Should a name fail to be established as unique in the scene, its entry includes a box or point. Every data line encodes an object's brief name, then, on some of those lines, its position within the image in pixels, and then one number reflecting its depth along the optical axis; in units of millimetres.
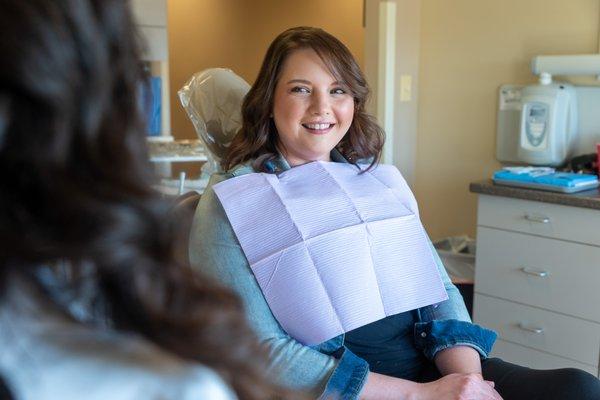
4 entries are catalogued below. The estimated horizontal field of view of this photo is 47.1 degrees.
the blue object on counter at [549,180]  2373
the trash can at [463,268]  2803
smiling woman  1434
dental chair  1830
